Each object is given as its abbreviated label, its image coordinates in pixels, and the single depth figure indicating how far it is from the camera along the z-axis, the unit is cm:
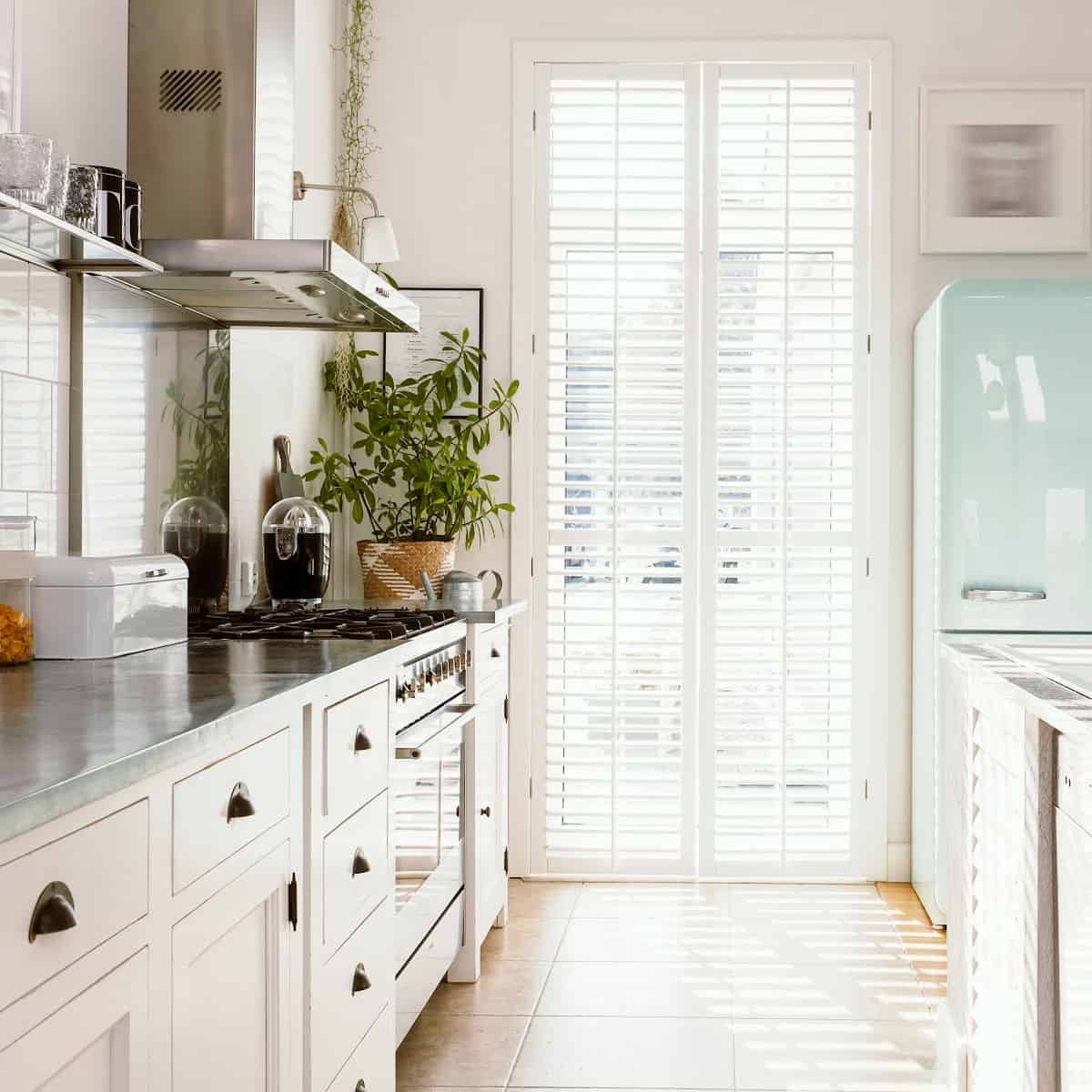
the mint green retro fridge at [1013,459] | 341
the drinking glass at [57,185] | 177
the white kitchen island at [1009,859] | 166
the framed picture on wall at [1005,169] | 390
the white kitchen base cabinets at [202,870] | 95
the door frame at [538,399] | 396
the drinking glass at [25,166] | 170
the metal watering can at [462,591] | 318
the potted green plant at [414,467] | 359
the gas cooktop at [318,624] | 227
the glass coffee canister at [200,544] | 268
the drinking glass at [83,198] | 188
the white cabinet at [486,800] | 301
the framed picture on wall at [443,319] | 402
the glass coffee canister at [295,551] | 295
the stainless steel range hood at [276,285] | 231
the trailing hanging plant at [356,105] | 400
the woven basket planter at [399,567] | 355
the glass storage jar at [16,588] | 174
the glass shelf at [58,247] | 179
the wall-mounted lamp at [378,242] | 332
